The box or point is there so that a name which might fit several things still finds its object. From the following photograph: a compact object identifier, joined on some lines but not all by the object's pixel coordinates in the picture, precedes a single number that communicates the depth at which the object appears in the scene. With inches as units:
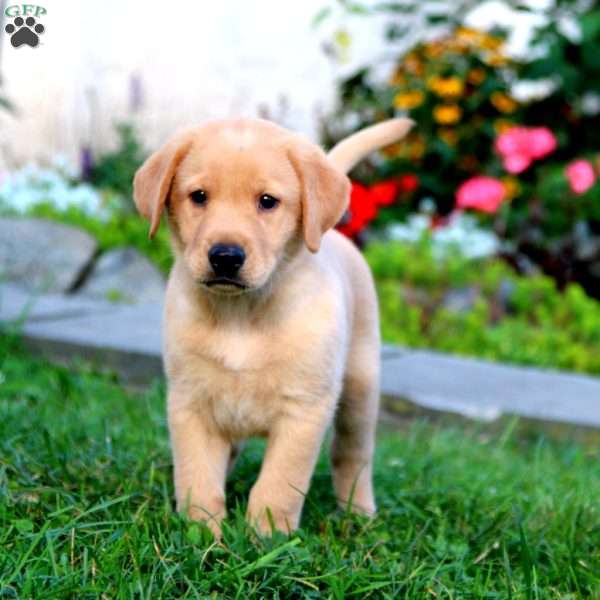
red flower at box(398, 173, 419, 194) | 287.6
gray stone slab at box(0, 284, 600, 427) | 164.6
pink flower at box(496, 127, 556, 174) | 264.7
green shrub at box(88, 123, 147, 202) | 314.3
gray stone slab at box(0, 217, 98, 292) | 256.1
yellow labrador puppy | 94.6
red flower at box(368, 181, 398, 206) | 274.4
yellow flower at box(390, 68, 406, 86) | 309.6
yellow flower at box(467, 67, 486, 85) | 300.0
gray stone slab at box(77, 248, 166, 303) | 259.8
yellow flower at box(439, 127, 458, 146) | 299.7
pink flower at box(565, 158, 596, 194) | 256.2
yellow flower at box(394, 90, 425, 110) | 297.3
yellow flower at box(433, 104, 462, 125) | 293.1
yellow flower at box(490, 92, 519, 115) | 301.8
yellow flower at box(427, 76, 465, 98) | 292.5
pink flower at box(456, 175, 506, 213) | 256.4
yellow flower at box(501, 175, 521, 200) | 280.3
